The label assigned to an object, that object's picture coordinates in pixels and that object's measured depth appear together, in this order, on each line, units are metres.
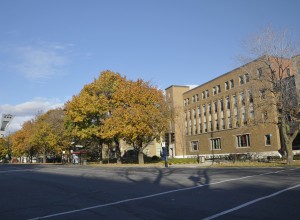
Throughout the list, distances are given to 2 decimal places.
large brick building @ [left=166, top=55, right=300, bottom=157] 27.95
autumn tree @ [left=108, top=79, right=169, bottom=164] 31.19
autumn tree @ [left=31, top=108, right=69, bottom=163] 49.34
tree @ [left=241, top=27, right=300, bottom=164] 22.18
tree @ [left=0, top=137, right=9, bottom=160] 89.96
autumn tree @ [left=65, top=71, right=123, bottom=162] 35.16
